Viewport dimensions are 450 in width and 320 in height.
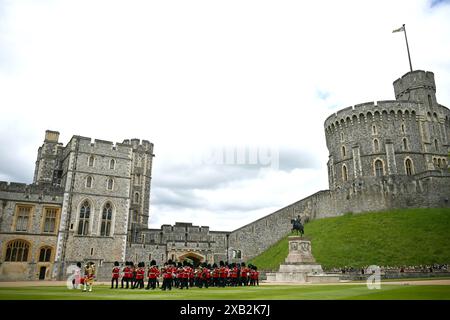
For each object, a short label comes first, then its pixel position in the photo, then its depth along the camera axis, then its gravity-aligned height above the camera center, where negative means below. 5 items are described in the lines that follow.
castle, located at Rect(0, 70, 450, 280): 34.47 +7.68
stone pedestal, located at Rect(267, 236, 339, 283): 25.48 -0.50
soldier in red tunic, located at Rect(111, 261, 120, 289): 18.11 -0.80
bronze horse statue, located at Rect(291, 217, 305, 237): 28.24 +2.75
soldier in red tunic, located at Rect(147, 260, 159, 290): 18.08 -0.89
